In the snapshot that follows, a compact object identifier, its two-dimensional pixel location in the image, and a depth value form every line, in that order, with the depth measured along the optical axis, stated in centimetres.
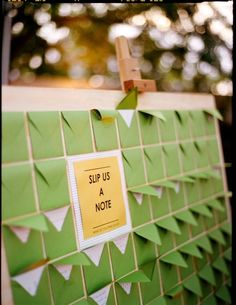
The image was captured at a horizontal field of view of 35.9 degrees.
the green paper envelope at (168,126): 139
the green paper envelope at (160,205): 131
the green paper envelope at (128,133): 121
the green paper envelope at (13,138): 88
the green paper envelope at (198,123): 157
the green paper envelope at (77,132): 103
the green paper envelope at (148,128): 129
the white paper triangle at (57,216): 97
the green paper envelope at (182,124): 149
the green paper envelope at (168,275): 130
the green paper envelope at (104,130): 112
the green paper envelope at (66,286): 97
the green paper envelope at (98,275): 106
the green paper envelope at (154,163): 130
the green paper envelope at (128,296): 114
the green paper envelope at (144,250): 121
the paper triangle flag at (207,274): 148
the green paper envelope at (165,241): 132
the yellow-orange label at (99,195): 106
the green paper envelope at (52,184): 95
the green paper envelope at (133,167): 121
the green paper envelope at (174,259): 129
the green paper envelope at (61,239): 96
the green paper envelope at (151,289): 122
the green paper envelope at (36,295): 88
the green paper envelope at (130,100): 124
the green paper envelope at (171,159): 139
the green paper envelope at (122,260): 113
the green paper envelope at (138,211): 121
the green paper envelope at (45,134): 95
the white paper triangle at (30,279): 89
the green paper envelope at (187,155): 149
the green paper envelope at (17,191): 87
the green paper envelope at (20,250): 87
